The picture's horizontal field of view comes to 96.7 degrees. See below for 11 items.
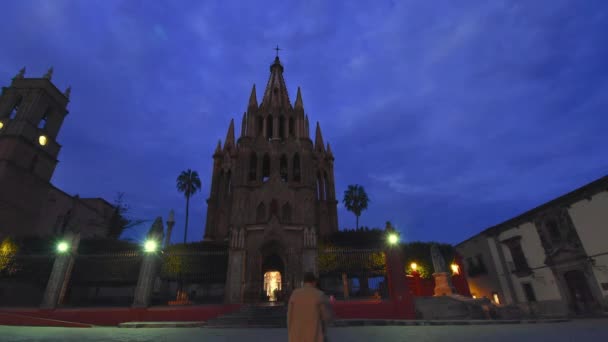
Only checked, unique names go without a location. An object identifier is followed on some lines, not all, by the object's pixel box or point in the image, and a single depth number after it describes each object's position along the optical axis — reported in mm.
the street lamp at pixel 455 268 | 25470
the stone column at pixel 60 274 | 13781
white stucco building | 16984
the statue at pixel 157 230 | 14820
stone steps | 12500
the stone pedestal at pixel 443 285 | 15695
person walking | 3158
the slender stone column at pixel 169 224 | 20967
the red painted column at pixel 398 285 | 13261
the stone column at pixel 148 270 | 13516
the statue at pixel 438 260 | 16234
